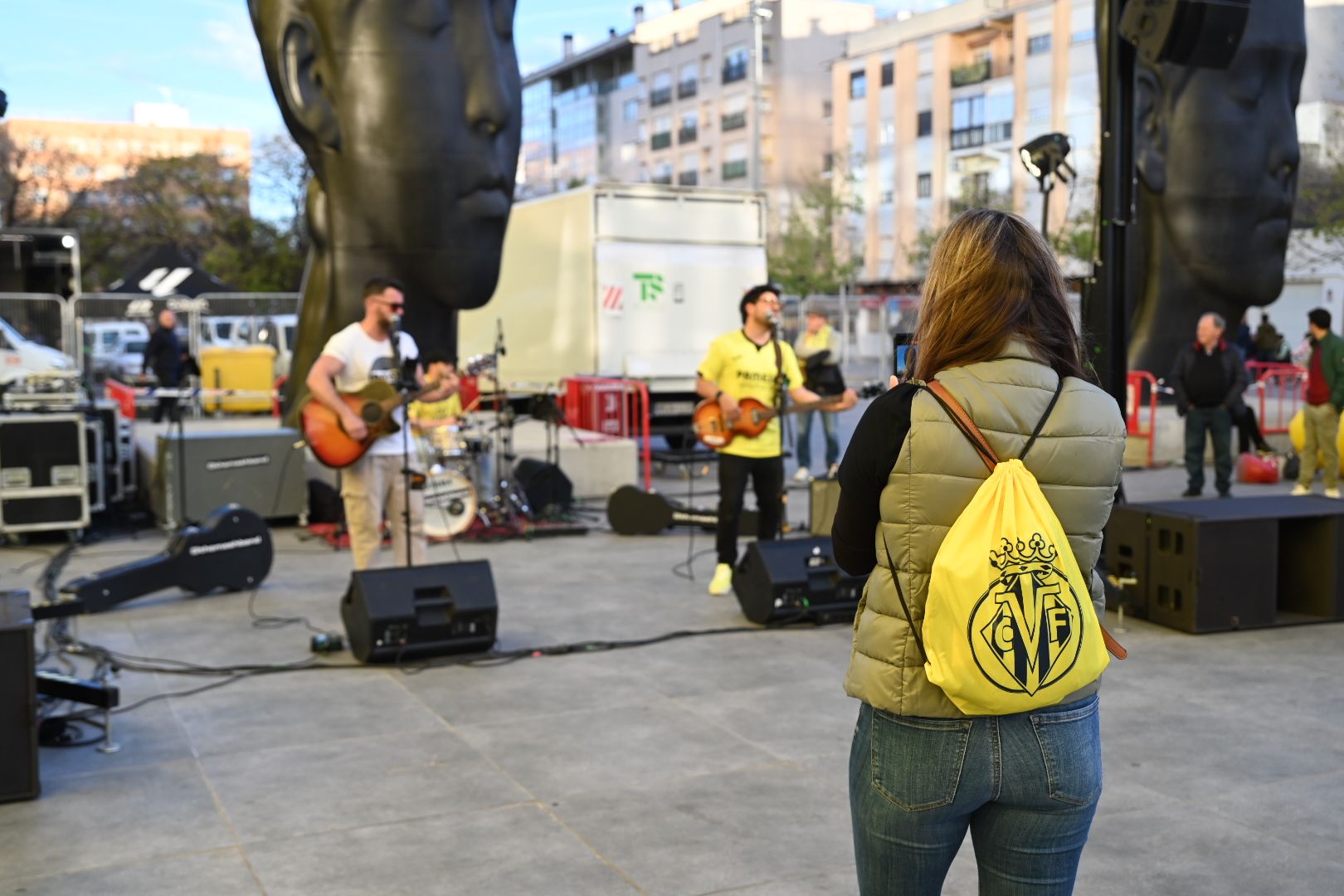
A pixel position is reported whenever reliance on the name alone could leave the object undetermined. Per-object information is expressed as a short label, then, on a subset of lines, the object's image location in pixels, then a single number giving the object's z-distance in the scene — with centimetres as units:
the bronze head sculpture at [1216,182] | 1866
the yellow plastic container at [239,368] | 2436
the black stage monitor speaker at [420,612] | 726
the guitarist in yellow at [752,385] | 872
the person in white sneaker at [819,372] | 1427
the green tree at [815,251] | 5247
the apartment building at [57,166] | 5134
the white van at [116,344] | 3253
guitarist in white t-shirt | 766
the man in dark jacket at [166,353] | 2056
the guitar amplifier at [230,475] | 1195
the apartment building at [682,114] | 6431
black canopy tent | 2808
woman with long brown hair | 241
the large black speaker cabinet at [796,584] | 816
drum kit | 1147
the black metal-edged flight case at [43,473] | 1141
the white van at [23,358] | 2278
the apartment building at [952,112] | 5256
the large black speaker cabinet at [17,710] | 499
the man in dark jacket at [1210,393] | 1374
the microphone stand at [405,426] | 771
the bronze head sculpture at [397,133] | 1254
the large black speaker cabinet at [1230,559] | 791
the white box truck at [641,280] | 1759
